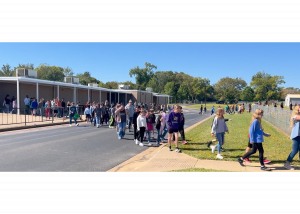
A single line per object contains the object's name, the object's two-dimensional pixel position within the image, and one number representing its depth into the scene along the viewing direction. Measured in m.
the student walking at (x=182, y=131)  9.42
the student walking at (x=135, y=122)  10.13
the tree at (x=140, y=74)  95.17
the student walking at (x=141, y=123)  9.59
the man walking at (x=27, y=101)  20.17
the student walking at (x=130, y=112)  14.09
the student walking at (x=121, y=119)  10.55
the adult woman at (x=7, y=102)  20.28
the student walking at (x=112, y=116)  14.41
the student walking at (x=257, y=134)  5.87
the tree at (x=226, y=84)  95.31
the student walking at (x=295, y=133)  5.69
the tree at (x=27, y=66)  80.94
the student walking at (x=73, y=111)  16.78
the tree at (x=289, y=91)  97.26
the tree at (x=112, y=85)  77.46
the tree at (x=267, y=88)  70.94
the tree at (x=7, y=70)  83.62
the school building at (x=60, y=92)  21.95
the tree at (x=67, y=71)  88.00
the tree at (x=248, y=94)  73.38
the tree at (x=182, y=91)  80.75
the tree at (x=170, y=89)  76.25
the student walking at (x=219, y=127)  7.40
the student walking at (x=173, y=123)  8.24
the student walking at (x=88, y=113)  17.64
